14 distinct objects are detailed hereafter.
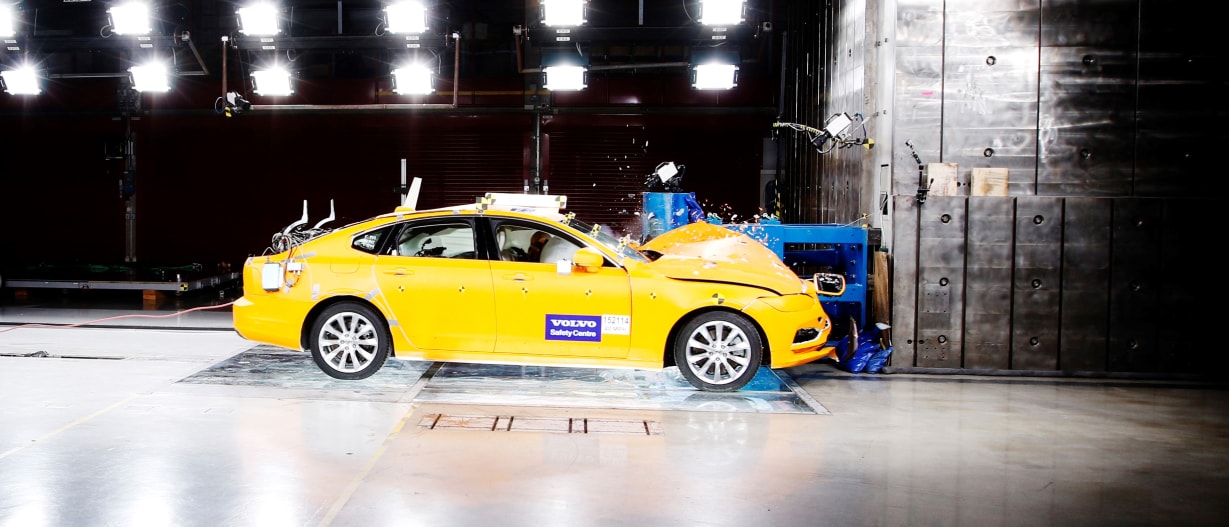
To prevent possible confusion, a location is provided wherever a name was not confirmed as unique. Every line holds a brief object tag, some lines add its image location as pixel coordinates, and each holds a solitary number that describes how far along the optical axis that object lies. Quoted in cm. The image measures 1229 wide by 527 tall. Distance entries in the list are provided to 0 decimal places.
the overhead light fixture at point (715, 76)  1275
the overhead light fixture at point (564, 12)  1211
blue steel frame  845
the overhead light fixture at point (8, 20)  1329
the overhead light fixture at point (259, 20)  1301
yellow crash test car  690
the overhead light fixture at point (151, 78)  1375
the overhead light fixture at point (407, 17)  1274
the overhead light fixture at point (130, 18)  1327
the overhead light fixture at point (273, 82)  1367
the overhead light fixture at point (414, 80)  1330
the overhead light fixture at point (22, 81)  1421
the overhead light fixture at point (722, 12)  1183
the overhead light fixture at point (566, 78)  1291
